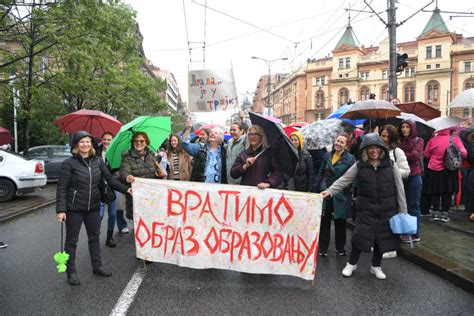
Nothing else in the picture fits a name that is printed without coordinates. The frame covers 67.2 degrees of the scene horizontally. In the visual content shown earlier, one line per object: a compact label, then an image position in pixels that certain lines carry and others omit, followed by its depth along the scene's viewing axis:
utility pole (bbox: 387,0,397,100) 11.54
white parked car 9.69
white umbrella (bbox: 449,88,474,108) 7.17
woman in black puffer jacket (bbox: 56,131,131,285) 4.04
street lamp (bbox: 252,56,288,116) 35.22
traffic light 11.54
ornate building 63.16
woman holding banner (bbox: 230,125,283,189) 4.36
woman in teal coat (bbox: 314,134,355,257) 4.82
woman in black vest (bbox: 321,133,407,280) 4.06
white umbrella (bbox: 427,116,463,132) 6.67
